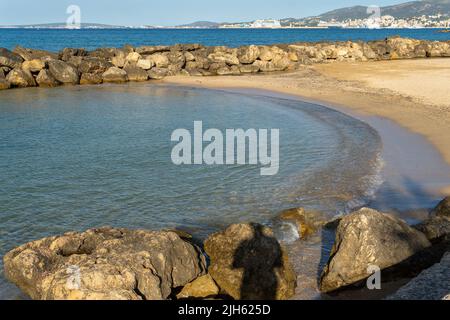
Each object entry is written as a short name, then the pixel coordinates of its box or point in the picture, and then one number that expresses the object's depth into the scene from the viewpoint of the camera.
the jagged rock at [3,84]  37.22
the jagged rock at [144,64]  46.44
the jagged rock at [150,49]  52.13
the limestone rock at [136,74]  43.78
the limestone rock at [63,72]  40.47
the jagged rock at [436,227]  9.59
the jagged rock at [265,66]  51.06
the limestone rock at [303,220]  10.84
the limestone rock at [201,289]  8.18
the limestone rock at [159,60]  48.25
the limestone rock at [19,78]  38.31
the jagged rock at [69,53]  46.31
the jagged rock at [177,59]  48.83
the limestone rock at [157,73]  45.50
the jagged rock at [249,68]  50.45
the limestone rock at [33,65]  40.25
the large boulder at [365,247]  8.29
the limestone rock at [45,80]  39.38
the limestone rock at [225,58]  51.16
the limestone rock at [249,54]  51.96
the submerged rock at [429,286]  7.15
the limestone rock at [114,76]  42.88
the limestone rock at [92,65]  43.06
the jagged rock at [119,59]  47.06
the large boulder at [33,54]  43.49
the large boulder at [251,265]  8.26
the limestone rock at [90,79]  41.44
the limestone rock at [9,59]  40.44
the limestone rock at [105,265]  7.01
